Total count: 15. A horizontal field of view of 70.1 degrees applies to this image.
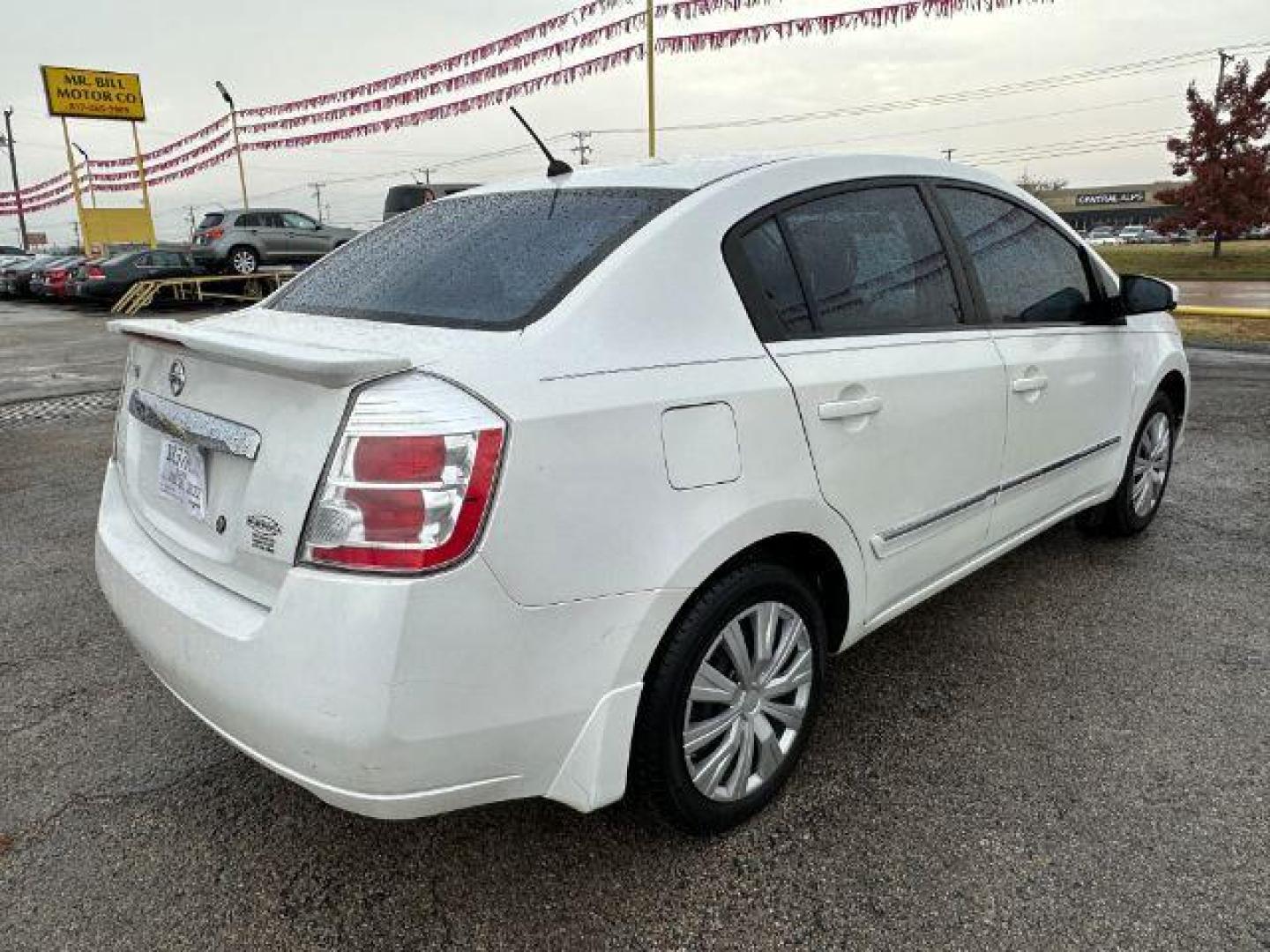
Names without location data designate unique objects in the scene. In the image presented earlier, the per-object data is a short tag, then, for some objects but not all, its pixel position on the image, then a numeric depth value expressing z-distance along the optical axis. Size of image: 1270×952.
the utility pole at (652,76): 15.04
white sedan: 1.63
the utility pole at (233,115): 28.20
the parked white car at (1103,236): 65.40
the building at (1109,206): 94.75
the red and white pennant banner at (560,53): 12.81
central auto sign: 98.44
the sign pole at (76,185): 30.88
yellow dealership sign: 31.39
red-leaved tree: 31.30
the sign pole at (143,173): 32.25
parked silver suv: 22.02
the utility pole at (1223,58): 43.40
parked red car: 22.59
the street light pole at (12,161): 48.88
